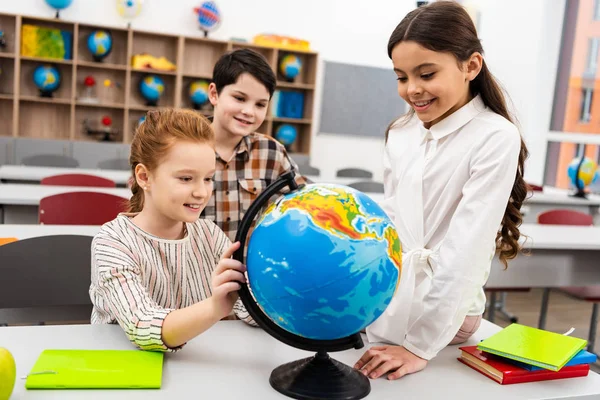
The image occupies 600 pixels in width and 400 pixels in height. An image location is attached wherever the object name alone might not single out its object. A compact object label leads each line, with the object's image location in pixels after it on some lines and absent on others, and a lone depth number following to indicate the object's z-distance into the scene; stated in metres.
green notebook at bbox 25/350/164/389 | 1.00
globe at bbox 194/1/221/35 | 6.44
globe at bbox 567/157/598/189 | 5.29
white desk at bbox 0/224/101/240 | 2.22
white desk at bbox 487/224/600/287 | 2.85
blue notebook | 1.19
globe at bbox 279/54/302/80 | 6.71
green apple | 0.91
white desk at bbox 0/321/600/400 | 1.03
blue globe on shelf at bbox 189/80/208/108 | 6.48
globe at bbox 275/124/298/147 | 6.90
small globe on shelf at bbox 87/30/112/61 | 6.10
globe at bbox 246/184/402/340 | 0.91
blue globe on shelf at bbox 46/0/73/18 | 6.04
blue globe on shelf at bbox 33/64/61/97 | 6.09
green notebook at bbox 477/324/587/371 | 1.17
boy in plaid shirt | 1.96
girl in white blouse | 1.22
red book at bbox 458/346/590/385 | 1.17
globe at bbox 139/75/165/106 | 6.35
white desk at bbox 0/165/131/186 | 4.05
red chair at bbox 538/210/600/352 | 3.11
